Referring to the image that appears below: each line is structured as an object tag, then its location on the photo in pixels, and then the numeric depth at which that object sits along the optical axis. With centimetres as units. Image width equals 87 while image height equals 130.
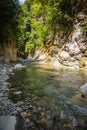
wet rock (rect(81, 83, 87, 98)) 319
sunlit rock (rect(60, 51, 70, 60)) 885
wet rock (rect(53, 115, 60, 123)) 214
